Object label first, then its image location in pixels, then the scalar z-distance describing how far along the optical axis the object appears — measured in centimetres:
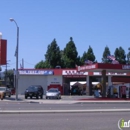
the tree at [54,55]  9538
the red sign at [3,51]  4484
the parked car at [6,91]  4850
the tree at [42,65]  9772
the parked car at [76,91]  6887
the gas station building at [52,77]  6788
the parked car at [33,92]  4694
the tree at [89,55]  10337
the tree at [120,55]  11016
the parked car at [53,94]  4673
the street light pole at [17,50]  4281
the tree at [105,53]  11531
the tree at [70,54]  9650
